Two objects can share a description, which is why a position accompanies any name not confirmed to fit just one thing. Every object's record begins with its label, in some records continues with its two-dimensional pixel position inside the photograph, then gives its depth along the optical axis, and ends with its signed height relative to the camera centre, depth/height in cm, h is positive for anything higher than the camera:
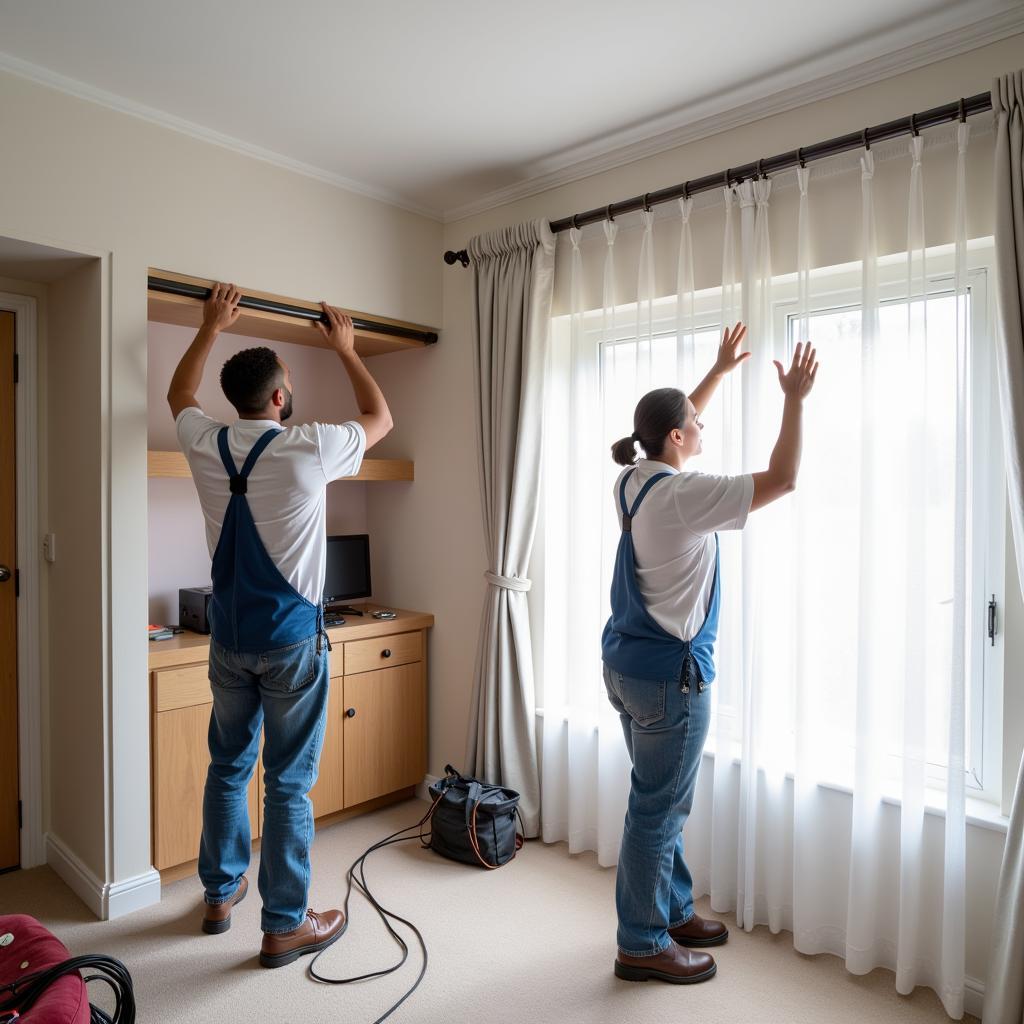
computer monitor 364 -28
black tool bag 294 -118
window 216 +6
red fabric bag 119 -80
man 229 -29
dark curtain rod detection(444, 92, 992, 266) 214 +106
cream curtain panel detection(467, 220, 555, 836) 316 +3
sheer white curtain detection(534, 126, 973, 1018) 221 -27
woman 209 -37
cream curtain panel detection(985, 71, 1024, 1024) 193 +28
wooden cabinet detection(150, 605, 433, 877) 278 -88
